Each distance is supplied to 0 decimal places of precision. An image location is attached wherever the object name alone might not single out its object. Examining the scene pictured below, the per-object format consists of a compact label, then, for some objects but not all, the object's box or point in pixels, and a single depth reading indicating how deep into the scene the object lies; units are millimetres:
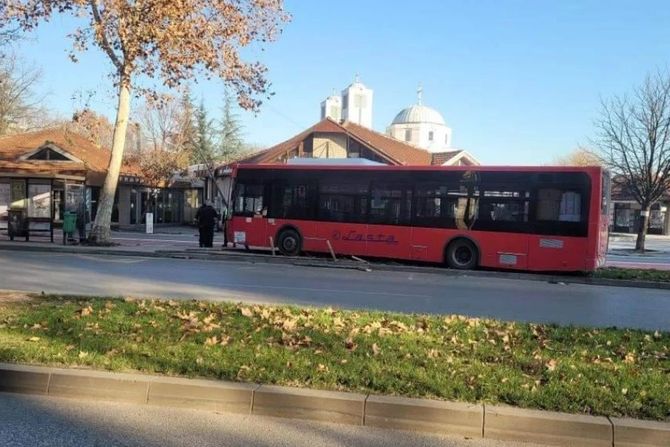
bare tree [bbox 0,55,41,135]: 43822
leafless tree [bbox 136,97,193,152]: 50544
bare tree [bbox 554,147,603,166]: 58525
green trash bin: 22141
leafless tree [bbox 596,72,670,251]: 30766
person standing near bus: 22547
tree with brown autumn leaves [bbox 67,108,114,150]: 22234
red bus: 16406
